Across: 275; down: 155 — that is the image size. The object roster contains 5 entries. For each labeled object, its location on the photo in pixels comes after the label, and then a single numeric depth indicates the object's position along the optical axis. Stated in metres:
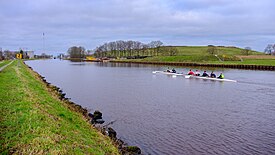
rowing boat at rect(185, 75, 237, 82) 48.63
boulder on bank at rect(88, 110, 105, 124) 19.22
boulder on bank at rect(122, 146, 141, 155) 13.20
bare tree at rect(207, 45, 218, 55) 160.21
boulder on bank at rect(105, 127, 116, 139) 15.35
